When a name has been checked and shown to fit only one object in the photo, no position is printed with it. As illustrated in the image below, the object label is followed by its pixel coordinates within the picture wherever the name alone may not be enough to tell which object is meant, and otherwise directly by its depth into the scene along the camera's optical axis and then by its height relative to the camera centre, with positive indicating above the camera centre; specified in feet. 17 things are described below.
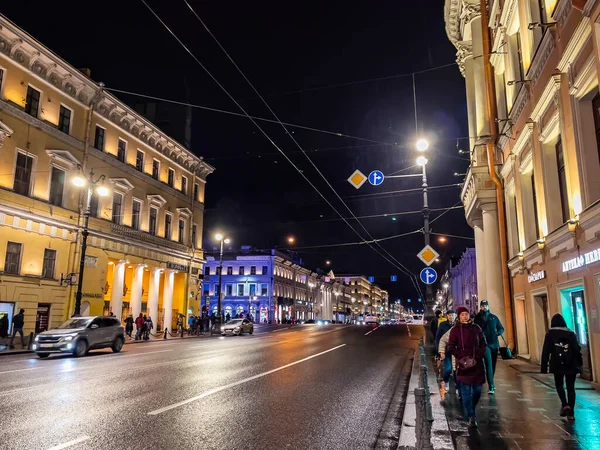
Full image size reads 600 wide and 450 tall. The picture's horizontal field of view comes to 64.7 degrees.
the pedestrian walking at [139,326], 98.34 -2.50
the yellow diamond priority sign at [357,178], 60.70 +17.30
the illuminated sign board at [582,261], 31.69 +3.99
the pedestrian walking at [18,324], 72.33 -1.65
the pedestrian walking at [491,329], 35.50 -0.97
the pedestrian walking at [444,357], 28.58 -2.53
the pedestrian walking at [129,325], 100.37 -2.36
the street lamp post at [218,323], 136.05 -2.50
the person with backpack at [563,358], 23.75 -2.11
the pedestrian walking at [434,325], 56.53 -1.14
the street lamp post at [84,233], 76.54 +13.51
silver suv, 58.34 -3.01
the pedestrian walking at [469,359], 21.68 -1.96
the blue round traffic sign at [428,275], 61.21 +5.16
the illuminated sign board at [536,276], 45.16 +3.94
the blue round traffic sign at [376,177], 65.00 +18.64
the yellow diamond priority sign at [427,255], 61.36 +7.66
